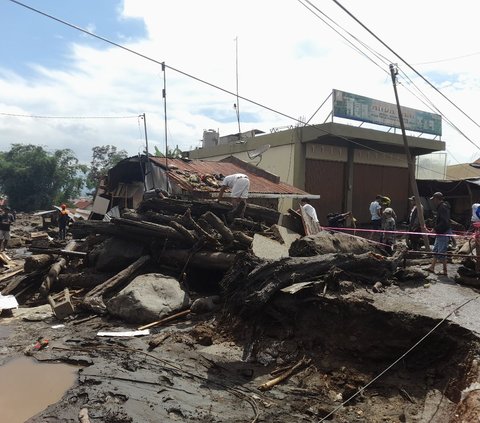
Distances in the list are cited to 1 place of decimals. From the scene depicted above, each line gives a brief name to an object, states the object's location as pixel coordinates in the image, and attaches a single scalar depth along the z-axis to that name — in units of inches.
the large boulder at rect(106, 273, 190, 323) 280.4
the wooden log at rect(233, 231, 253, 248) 329.7
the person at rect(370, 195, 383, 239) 491.1
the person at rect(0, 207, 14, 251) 559.5
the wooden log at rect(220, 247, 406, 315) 250.4
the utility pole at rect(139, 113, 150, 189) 586.1
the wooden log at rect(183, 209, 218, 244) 334.6
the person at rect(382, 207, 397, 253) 446.6
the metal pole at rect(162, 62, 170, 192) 520.5
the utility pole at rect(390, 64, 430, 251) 448.7
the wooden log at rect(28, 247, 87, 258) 380.2
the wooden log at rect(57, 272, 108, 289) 354.0
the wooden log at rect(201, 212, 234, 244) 333.7
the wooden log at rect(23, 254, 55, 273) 372.5
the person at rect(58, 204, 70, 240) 698.2
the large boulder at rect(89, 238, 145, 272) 356.2
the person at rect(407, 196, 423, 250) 478.7
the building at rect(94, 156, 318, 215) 535.5
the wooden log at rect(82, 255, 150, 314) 299.9
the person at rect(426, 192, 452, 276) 314.8
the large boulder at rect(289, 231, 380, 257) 299.3
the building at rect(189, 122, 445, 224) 697.6
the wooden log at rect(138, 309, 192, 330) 272.4
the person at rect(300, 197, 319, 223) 408.3
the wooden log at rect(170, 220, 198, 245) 340.2
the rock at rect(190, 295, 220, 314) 293.3
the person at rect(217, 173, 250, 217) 384.2
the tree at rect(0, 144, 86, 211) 1509.6
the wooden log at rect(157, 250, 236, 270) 320.5
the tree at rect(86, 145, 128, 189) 2218.1
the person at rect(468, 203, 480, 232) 306.3
